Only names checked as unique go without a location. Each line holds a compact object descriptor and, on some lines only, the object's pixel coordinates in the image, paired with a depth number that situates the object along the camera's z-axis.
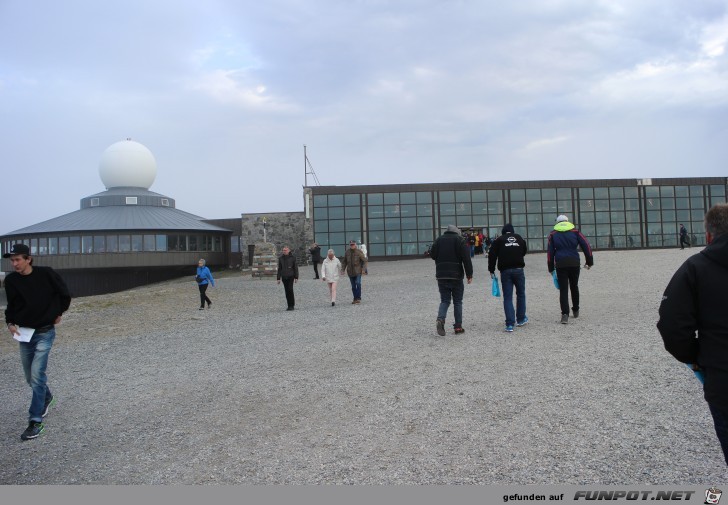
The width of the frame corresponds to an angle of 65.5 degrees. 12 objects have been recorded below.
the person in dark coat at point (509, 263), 9.38
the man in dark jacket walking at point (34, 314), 6.01
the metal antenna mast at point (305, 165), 43.53
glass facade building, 41.38
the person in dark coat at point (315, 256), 26.83
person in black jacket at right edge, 2.97
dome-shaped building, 41.16
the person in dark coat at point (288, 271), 15.48
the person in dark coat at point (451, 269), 9.38
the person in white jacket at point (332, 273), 15.94
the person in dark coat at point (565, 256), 9.63
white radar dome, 48.91
